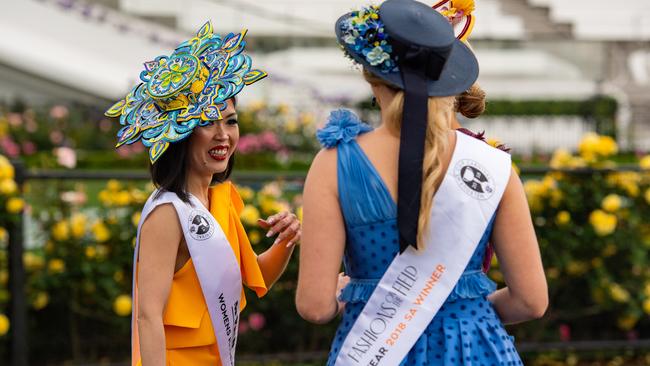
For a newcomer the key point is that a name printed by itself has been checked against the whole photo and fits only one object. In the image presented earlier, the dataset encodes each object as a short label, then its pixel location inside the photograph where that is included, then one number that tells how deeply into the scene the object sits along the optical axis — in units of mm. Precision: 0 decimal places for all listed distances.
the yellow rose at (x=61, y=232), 10292
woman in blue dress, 4703
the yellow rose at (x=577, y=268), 10752
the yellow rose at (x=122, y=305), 10182
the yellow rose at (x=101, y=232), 10251
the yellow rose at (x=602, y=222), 10546
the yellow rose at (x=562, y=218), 10650
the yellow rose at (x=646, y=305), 10698
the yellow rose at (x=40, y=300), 10272
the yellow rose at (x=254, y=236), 10223
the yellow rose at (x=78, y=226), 10326
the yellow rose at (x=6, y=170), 9914
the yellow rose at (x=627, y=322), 10838
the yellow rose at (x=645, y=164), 10815
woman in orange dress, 5273
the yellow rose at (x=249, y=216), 10175
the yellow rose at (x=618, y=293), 10718
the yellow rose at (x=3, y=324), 9783
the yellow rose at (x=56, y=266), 10278
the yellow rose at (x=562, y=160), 10900
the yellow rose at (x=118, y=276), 10313
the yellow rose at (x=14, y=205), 9873
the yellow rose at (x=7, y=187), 9845
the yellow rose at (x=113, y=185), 10402
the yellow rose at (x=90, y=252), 10285
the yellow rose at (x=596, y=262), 10760
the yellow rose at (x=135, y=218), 10210
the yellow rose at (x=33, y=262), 10361
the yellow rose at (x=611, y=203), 10595
